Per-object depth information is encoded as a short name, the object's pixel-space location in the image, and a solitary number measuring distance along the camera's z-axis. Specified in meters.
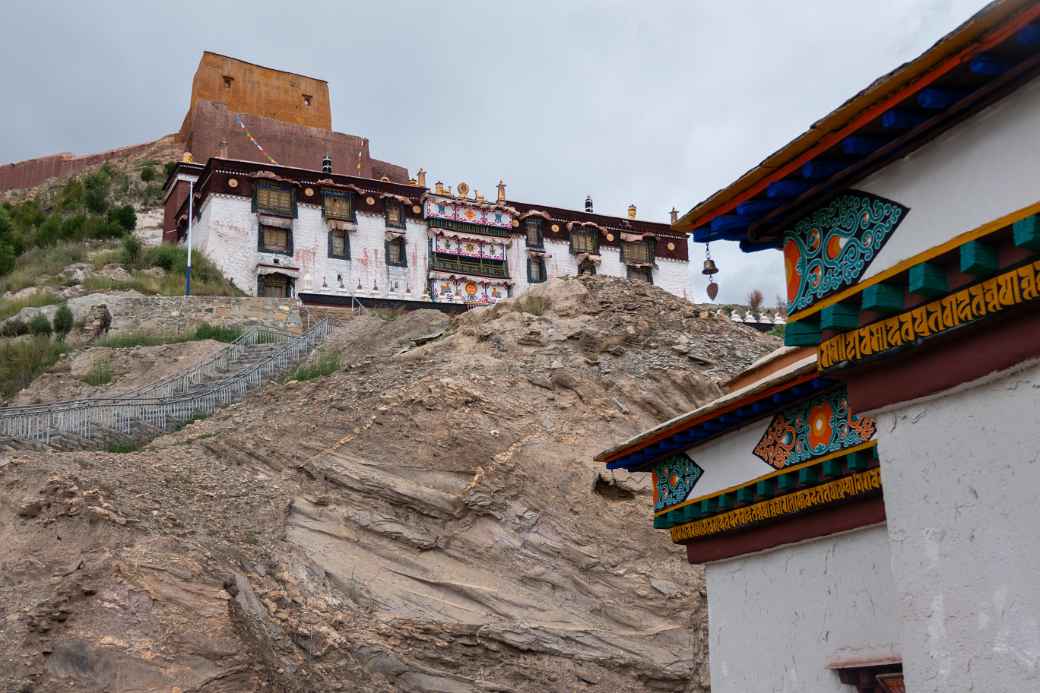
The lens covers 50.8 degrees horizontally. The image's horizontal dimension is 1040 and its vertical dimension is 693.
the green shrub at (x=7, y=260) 43.50
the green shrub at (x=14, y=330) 32.62
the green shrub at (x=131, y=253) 42.23
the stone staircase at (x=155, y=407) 22.62
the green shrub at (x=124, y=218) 52.38
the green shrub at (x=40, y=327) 32.50
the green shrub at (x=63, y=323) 32.91
